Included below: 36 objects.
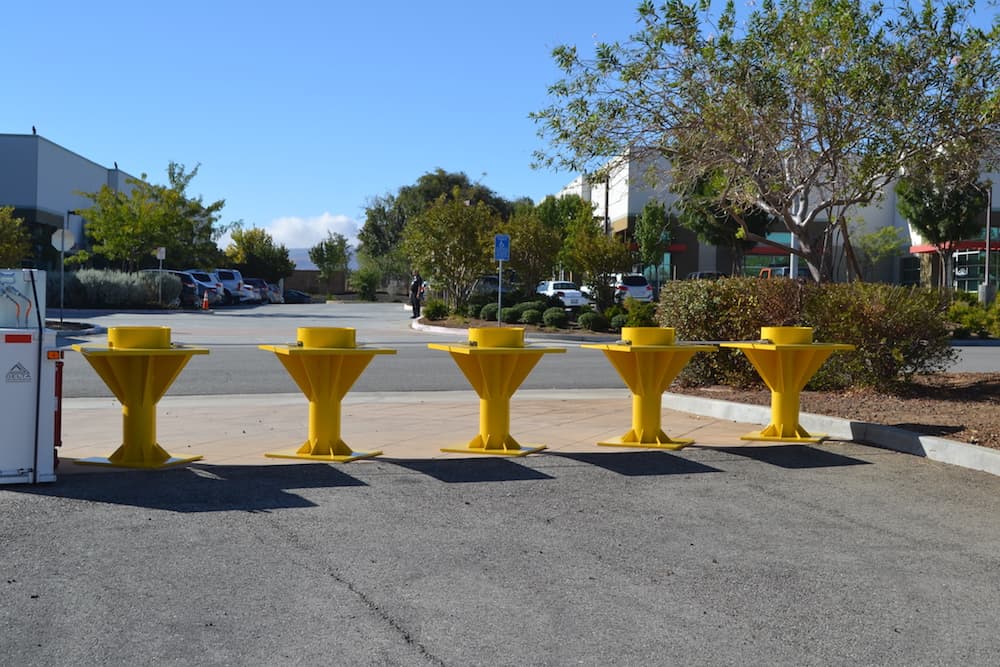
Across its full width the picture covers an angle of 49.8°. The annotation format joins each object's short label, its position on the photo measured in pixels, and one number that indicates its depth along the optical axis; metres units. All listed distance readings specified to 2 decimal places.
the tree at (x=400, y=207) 83.62
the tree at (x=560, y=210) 61.50
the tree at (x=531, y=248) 36.53
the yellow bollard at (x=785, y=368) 9.67
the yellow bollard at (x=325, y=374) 8.25
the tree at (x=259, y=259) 77.25
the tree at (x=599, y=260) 33.59
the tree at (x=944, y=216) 40.91
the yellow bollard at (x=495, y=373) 8.71
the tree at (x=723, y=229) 45.62
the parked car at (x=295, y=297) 70.00
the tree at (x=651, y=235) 49.81
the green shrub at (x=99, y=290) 41.12
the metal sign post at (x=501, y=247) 27.53
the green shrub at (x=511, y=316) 32.78
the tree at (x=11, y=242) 41.03
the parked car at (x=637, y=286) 42.47
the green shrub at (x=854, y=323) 12.35
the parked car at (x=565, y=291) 43.47
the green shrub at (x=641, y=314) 27.48
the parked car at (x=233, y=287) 53.91
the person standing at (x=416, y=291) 39.41
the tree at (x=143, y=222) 48.78
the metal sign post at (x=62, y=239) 29.81
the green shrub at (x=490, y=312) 33.56
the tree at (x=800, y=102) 13.75
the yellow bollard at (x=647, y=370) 9.10
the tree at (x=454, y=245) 36.19
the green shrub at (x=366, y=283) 70.56
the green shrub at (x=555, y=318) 31.36
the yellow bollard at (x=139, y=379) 7.98
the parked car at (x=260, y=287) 58.61
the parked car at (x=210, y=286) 47.75
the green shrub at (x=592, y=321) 30.97
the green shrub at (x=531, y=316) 32.25
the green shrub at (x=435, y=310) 35.31
